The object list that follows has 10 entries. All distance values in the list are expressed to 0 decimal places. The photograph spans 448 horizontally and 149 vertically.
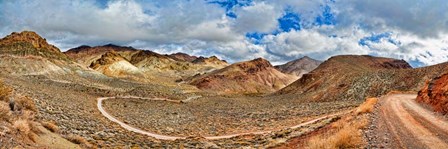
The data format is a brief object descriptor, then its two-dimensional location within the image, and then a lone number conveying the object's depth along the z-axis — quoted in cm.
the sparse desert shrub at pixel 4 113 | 1274
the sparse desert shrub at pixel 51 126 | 1594
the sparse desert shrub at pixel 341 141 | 1294
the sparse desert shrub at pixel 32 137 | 1254
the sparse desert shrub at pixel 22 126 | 1221
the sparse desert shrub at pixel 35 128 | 1388
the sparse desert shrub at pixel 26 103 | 1769
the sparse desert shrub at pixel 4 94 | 1564
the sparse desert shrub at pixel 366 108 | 2476
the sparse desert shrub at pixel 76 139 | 1546
